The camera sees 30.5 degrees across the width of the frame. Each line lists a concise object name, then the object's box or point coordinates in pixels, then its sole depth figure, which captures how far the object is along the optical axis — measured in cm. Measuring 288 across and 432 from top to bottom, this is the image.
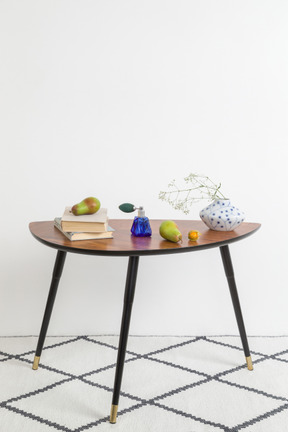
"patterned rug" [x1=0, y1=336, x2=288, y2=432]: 193
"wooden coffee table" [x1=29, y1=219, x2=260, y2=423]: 181
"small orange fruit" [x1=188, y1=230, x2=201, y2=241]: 196
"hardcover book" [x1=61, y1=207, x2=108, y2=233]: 194
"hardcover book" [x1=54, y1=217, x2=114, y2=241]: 191
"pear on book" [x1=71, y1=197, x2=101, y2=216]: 201
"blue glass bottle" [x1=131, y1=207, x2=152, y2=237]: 202
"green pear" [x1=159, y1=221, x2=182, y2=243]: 190
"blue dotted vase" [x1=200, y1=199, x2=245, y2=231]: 214
